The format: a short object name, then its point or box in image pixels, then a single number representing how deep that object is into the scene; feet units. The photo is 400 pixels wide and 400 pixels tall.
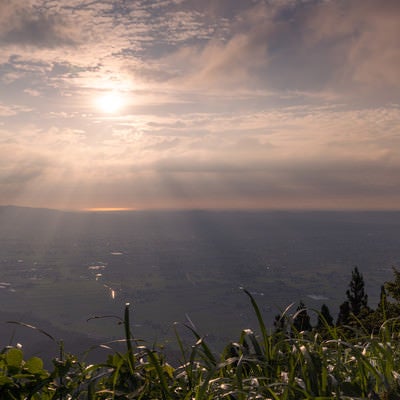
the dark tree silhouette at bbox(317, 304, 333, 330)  109.68
